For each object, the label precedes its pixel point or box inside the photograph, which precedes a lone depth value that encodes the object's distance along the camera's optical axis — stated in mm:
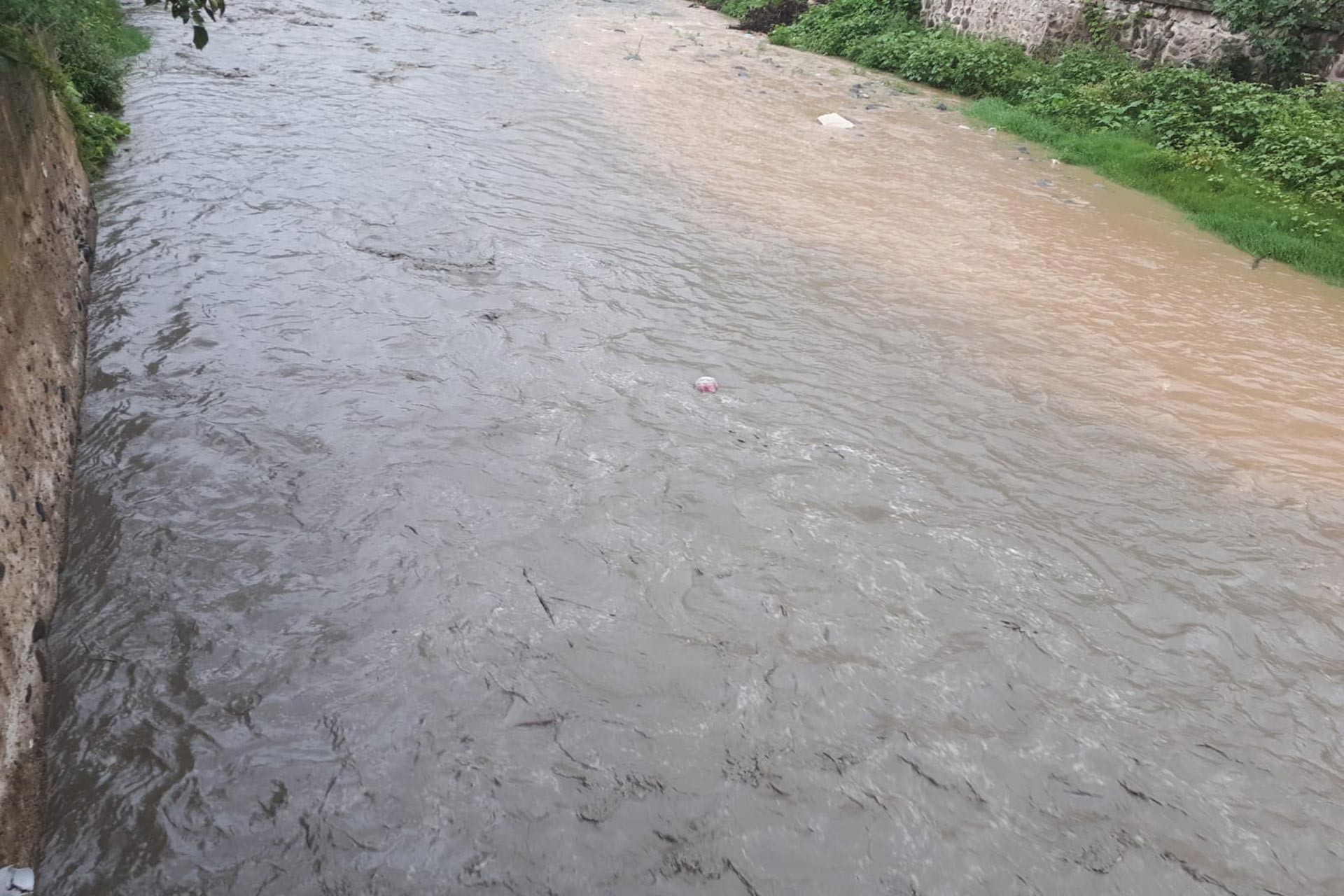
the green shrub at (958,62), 14414
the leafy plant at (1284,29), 11297
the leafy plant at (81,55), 4711
